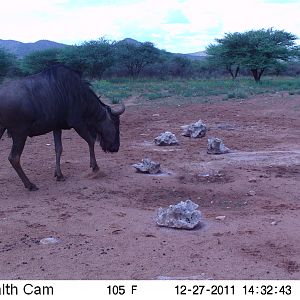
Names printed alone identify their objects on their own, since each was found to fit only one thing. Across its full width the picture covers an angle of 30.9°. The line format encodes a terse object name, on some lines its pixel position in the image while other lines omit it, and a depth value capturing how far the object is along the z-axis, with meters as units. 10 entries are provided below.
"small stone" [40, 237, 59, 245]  5.24
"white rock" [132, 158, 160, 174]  8.15
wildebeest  7.34
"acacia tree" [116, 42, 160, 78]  44.88
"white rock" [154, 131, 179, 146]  10.46
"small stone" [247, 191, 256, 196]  7.00
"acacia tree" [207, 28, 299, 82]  32.91
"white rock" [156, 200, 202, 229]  5.57
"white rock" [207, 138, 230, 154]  9.44
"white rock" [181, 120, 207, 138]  11.28
